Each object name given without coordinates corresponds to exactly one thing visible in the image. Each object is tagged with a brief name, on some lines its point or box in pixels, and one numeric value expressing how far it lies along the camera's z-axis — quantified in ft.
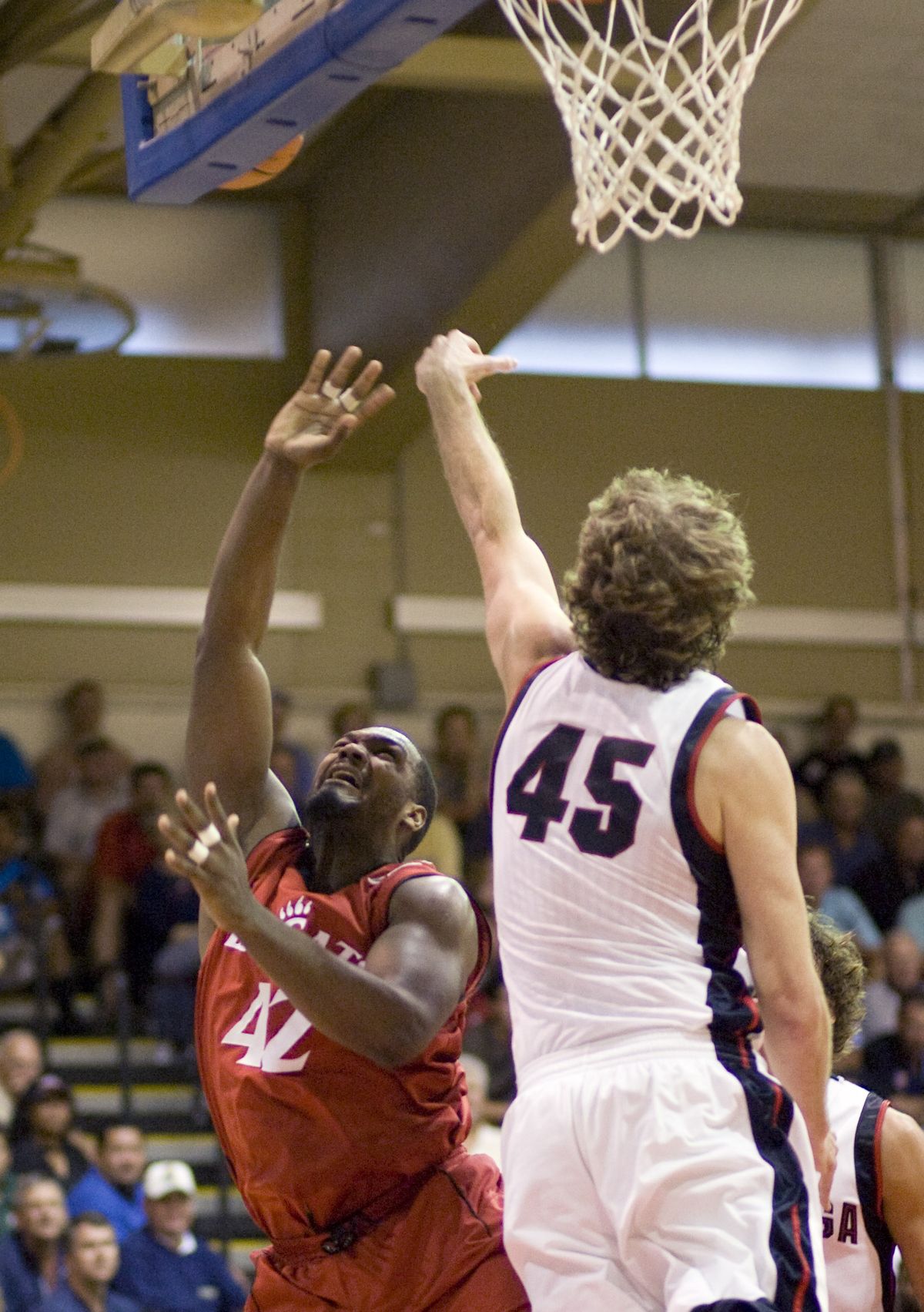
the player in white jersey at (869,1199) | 24.29
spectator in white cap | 56.44
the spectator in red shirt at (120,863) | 76.42
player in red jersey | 23.23
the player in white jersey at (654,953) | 18.95
